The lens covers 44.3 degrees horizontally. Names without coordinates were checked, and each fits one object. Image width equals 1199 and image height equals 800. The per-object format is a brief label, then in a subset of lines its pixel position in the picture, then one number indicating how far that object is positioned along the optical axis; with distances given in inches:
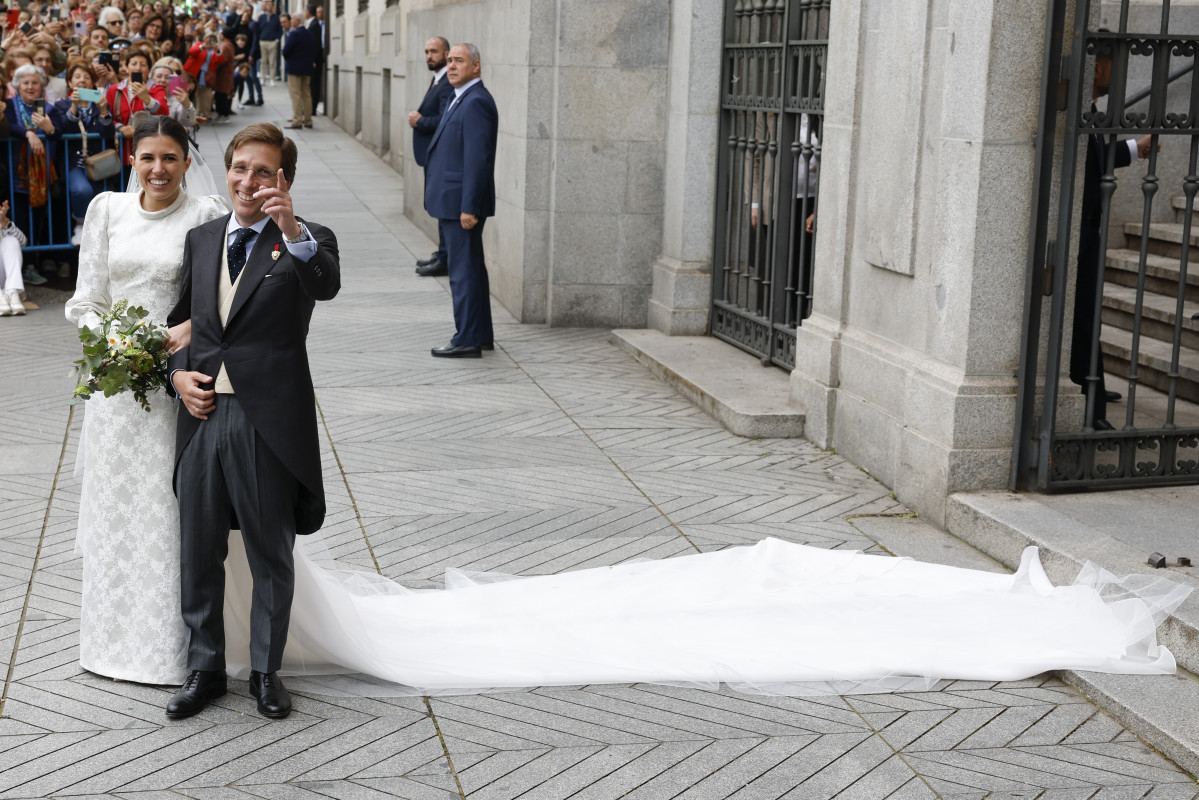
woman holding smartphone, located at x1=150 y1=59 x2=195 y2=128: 546.3
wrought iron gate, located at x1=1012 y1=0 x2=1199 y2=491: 246.5
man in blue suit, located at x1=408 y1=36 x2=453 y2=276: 509.0
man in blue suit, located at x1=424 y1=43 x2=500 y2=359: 401.7
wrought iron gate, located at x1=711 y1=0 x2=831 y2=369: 365.1
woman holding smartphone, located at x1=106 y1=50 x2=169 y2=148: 476.7
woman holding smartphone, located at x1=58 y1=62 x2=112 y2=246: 489.7
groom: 178.1
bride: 187.0
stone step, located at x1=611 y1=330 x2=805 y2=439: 330.6
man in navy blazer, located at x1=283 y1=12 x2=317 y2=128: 1115.9
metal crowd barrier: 488.7
